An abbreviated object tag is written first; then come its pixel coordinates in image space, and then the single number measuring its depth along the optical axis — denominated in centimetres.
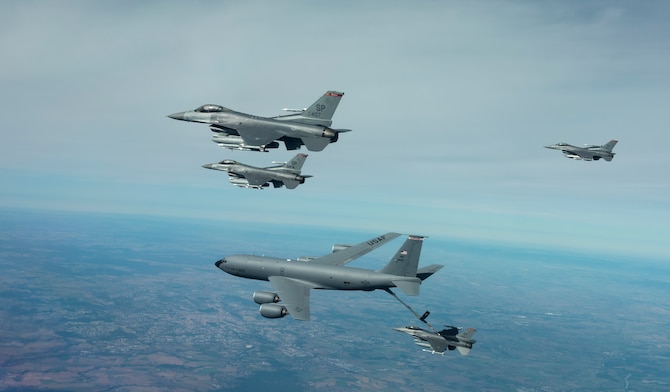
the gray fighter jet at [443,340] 7888
